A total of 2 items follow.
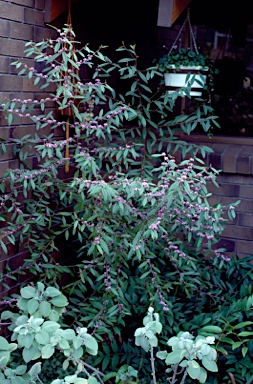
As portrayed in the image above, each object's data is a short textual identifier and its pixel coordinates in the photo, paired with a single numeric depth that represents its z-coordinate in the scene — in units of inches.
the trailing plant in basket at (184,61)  129.6
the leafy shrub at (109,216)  103.6
